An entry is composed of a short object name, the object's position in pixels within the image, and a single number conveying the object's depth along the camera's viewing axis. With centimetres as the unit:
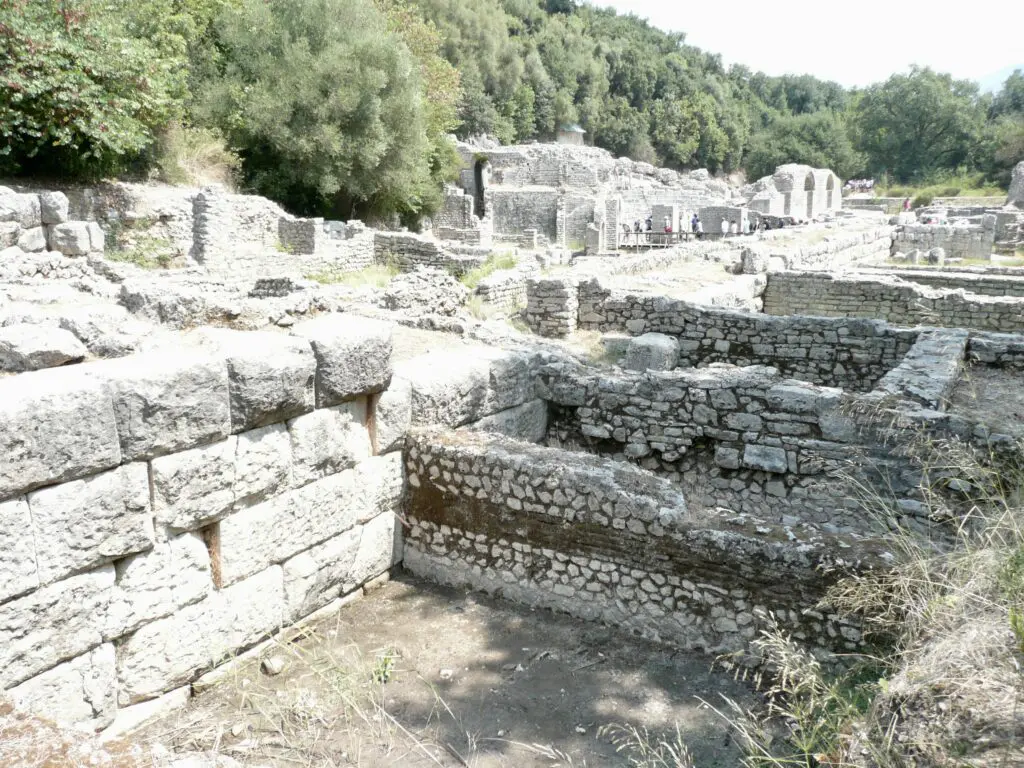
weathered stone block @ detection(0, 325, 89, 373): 395
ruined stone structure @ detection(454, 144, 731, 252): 3591
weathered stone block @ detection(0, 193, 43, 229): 1180
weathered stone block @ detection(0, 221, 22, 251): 1172
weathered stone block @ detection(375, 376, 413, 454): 548
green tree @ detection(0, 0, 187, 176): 1461
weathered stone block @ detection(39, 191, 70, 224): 1247
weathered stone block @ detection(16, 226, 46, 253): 1201
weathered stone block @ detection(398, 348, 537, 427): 589
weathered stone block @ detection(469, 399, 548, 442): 661
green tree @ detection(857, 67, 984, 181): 6388
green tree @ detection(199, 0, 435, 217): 2236
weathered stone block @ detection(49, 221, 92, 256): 1254
